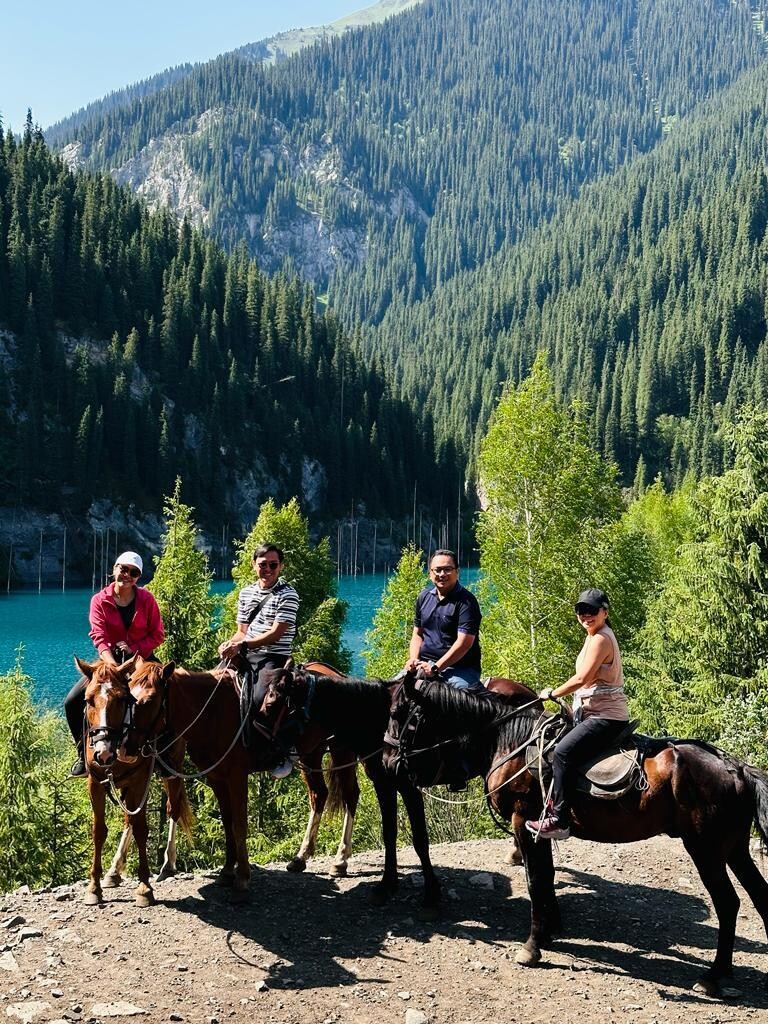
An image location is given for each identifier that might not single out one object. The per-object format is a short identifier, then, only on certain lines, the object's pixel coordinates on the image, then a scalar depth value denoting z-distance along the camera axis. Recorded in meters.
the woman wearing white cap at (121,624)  10.45
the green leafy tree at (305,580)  31.00
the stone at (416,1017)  7.94
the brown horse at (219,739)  10.17
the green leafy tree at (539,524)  25.83
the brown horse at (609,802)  8.62
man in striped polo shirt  10.82
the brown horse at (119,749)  9.40
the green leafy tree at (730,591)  22.47
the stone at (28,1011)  7.79
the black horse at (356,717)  10.44
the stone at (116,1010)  7.90
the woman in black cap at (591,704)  8.99
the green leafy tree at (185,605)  23.50
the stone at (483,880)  10.95
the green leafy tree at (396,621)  35.91
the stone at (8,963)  8.62
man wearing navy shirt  10.45
